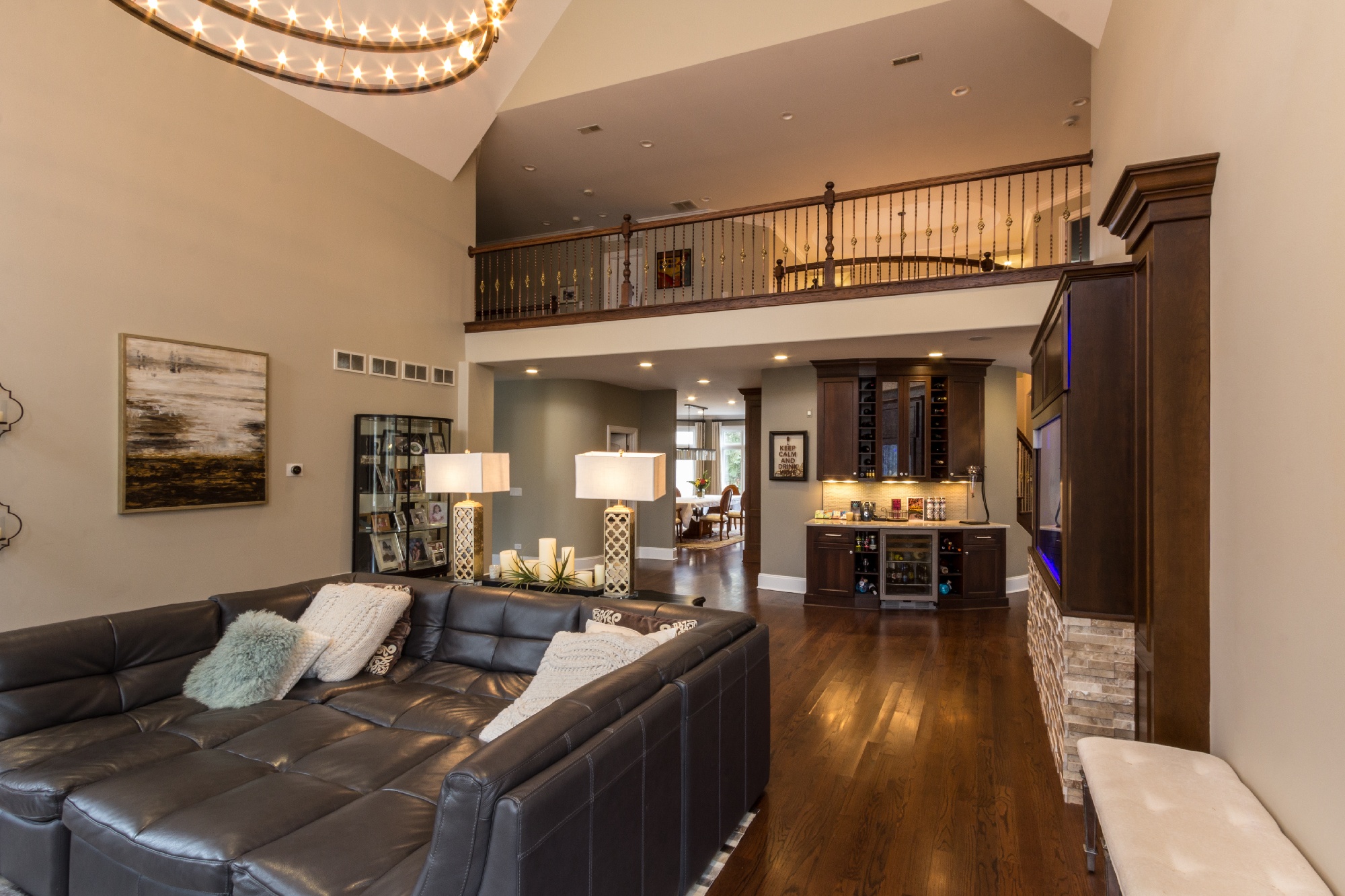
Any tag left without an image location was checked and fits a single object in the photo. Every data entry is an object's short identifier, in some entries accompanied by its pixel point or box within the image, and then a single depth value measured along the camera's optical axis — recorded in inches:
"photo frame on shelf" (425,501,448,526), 236.4
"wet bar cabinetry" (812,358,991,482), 285.3
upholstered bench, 58.2
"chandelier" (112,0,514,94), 76.4
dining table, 476.4
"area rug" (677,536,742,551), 458.3
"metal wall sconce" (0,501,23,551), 139.8
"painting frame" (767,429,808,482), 303.0
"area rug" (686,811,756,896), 91.0
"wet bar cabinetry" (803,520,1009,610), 273.7
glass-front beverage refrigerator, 277.0
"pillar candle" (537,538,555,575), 150.7
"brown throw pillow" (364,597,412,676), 126.6
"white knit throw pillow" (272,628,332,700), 114.3
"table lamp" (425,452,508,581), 151.8
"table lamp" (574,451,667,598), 128.5
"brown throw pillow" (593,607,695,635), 110.9
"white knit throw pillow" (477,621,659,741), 95.1
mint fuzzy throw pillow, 109.7
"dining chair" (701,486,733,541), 486.0
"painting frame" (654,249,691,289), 355.6
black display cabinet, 220.4
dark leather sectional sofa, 59.2
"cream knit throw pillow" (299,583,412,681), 121.6
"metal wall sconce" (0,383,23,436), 139.7
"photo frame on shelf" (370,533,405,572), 222.1
